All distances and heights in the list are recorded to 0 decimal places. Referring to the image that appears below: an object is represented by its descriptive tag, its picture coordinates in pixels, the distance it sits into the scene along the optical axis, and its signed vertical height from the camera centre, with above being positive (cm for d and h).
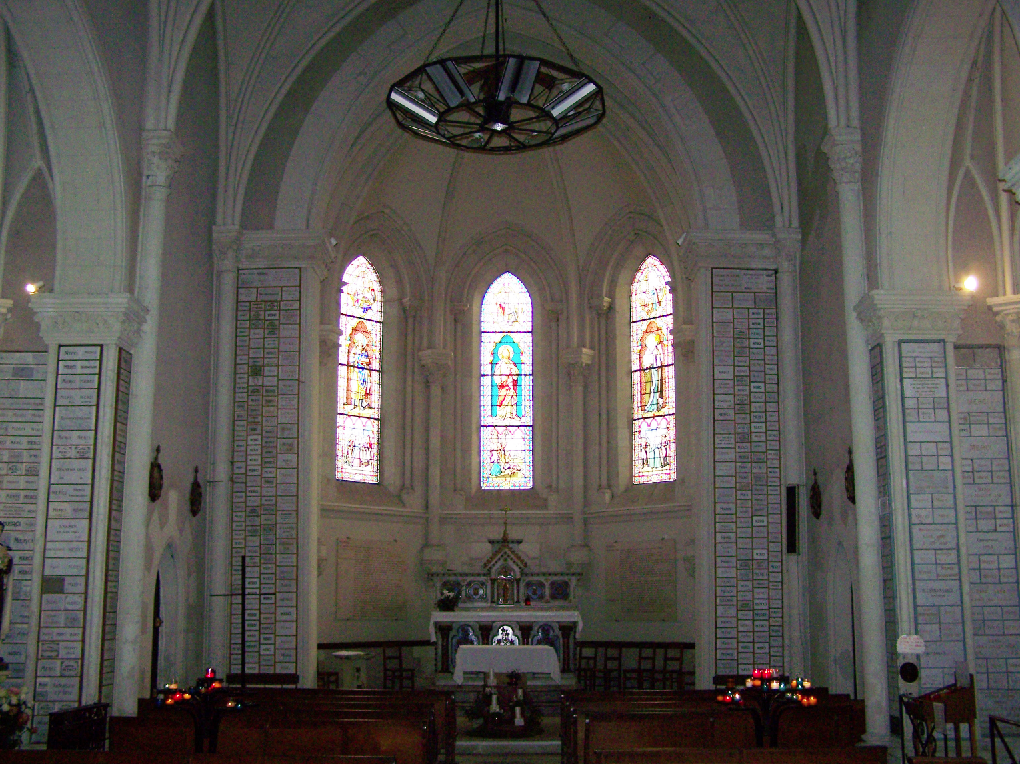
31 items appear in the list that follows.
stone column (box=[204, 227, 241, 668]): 1914 +206
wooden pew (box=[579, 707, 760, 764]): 1179 -143
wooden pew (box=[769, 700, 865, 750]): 1317 -153
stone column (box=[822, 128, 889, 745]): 1474 +187
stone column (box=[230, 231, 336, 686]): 1950 +231
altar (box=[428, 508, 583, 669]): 2284 -45
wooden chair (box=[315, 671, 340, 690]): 2141 -171
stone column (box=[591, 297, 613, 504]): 2644 +453
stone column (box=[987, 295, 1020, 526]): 1591 +309
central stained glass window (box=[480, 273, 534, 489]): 2744 +455
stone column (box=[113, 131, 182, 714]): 1502 +237
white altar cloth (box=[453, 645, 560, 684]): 1948 -119
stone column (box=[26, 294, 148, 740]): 1441 +85
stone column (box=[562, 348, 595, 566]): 2619 +353
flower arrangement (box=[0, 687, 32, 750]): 1199 -135
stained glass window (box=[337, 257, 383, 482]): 2602 +457
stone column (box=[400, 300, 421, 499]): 2654 +436
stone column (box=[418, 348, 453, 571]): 2648 +361
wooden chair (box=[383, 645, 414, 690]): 2381 -173
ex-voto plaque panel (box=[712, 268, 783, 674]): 1925 +187
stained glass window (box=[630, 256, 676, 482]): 2570 +455
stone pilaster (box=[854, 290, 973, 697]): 1428 +134
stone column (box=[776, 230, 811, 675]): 1905 +262
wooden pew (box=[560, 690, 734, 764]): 1293 -139
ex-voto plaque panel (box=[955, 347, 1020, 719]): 1530 +77
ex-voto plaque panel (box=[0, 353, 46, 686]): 1506 +162
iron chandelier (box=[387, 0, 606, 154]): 1416 +590
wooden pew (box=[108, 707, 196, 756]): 1230 -154
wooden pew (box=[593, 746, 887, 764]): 979 -140
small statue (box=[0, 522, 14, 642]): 1422 -8
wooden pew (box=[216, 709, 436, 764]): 1166 -149
